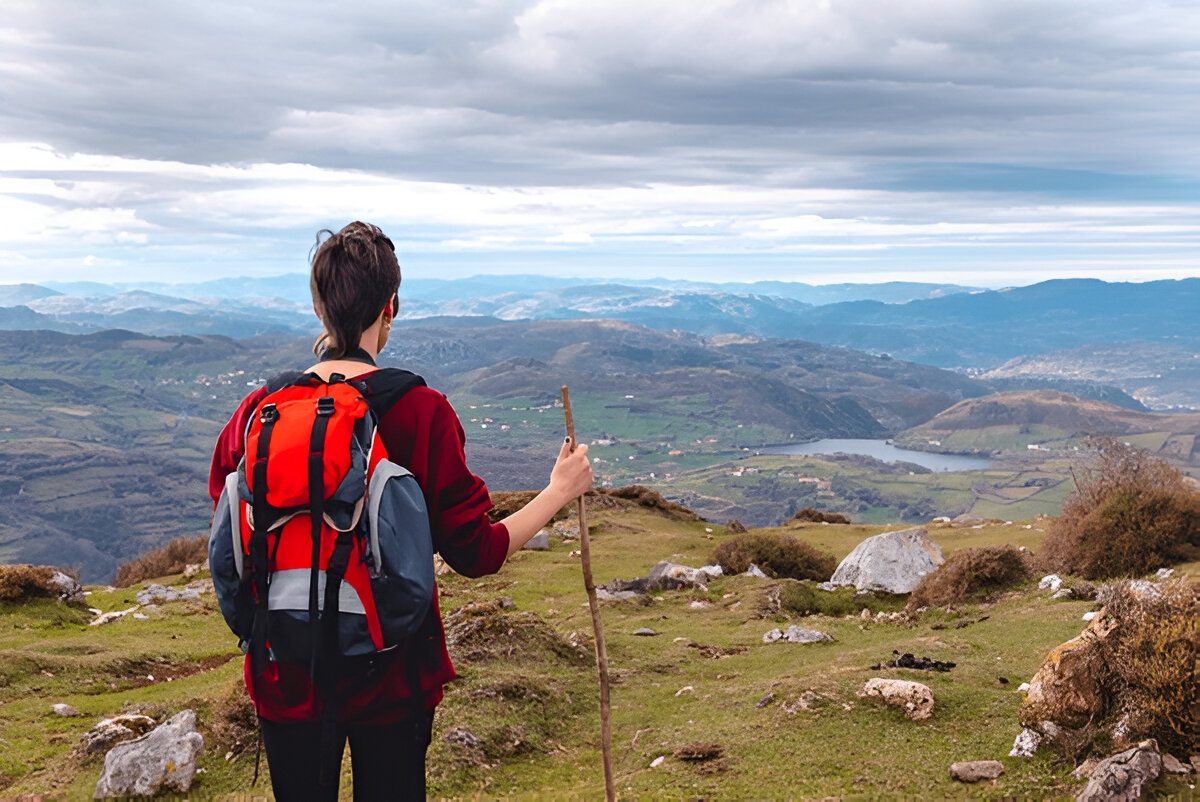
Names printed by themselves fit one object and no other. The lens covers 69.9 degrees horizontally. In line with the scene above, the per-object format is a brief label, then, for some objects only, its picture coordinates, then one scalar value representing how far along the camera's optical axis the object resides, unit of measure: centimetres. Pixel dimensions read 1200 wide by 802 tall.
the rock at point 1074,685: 1053
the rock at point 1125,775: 860
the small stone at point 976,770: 1038
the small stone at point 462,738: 1268
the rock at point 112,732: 1282
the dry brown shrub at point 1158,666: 958
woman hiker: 430
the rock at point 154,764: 1120
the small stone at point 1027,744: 1088
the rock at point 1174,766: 902
